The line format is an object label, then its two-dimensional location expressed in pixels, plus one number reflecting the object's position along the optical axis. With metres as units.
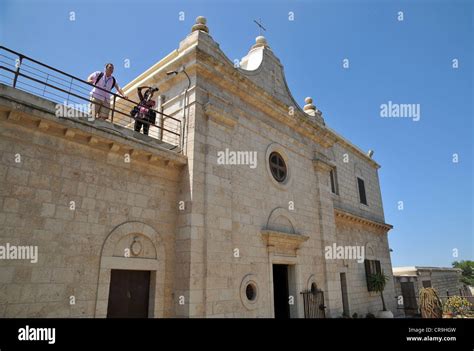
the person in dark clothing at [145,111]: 7.84
